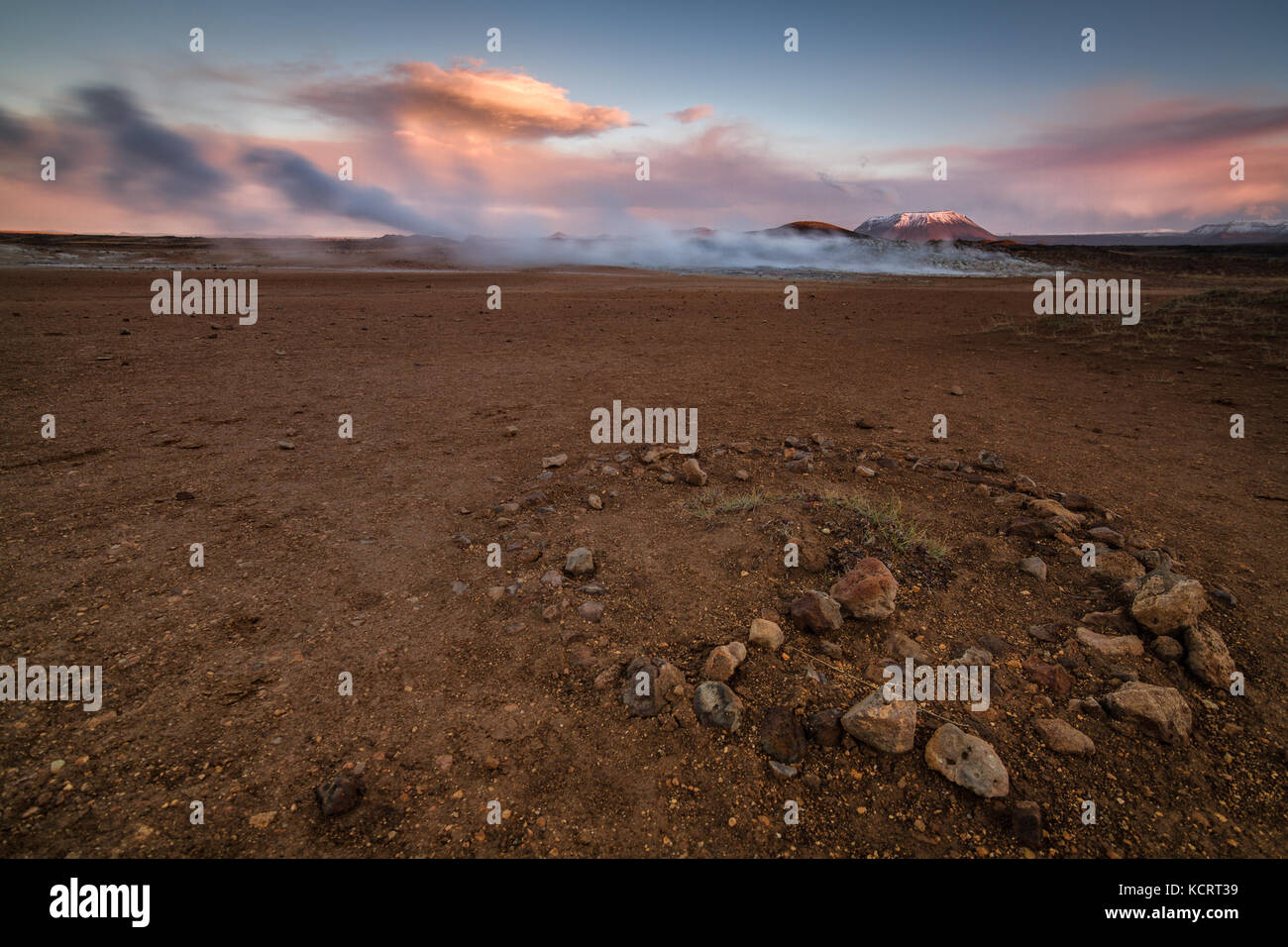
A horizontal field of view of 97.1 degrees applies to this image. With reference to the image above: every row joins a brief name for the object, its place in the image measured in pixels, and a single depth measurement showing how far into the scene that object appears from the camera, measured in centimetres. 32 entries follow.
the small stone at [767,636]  310
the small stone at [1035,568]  374
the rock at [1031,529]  412
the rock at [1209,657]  286
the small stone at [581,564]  383
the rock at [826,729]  258
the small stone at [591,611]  340
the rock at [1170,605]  313
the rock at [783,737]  253
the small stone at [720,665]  289
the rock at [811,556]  383
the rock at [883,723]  251
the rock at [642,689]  275
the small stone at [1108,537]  401
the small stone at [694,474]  520
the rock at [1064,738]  250
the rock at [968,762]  232
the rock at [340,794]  222
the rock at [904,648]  307
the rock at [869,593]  331
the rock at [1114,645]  306
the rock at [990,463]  554
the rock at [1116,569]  369
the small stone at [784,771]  243
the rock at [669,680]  281
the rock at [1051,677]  288
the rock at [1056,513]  424
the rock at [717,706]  265
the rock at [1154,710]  257
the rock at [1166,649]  300
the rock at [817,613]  323
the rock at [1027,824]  216
